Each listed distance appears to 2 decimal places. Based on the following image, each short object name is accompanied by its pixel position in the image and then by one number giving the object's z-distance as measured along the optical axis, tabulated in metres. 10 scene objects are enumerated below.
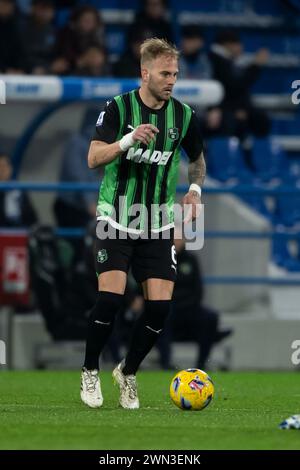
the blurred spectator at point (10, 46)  14.68
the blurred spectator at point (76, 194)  13.48
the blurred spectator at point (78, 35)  14.98
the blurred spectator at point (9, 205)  13.10
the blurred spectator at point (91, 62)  14.47
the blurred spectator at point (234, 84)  16.25
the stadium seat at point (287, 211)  14.36
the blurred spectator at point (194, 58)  16.34
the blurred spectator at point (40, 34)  15.09
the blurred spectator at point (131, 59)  15.04
